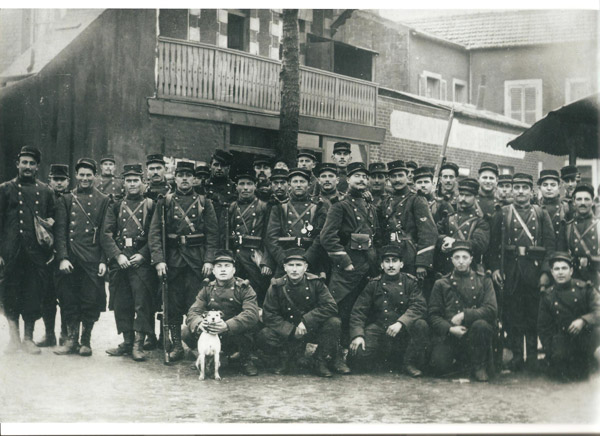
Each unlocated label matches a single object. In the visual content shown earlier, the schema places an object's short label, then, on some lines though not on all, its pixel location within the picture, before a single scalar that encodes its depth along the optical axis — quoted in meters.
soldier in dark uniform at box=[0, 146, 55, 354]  5.85
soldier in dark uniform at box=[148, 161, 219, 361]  5.95
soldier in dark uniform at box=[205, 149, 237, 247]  6.65
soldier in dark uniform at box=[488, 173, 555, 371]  5.74
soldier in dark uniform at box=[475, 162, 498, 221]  6.10
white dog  5.31
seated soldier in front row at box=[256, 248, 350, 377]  5.56
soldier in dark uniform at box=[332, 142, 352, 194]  6.81
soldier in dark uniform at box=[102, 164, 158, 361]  5.97
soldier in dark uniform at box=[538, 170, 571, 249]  5.88
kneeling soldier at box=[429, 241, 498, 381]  5.45
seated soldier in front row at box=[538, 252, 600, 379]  5.31
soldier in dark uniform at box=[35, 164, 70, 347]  6.10
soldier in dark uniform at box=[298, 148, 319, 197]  6.58
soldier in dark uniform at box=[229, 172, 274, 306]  6.14
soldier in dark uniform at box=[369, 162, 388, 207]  6.44
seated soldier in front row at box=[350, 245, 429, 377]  5.58
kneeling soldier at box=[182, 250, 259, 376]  5.47
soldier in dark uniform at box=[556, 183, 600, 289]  5.55
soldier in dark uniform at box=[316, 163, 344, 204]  6.11
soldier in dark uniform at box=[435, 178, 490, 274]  5.85
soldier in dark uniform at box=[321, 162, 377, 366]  5.81
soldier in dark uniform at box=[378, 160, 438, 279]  5.86
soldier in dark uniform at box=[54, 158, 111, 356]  6.01
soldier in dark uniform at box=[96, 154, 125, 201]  7.20
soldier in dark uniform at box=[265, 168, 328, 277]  5.98
